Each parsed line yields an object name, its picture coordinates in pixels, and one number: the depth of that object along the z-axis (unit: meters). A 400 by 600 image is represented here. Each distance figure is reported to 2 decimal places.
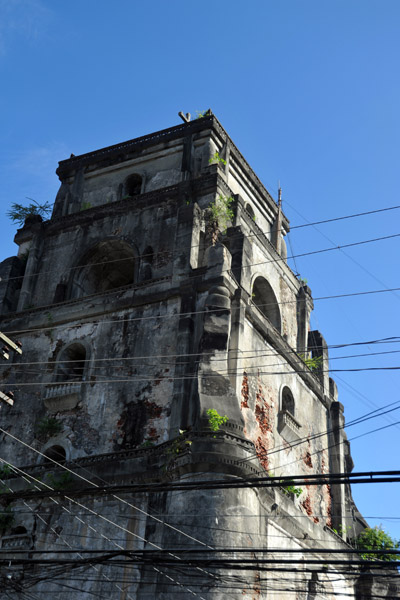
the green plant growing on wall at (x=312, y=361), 27.62
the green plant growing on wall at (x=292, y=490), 22.42
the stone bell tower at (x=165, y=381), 17.88
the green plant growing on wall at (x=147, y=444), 19.72
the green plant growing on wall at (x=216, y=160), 26.92
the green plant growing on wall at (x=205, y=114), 28.41
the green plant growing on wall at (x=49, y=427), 21.83
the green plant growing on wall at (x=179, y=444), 18.22
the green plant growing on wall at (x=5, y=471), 21.19
